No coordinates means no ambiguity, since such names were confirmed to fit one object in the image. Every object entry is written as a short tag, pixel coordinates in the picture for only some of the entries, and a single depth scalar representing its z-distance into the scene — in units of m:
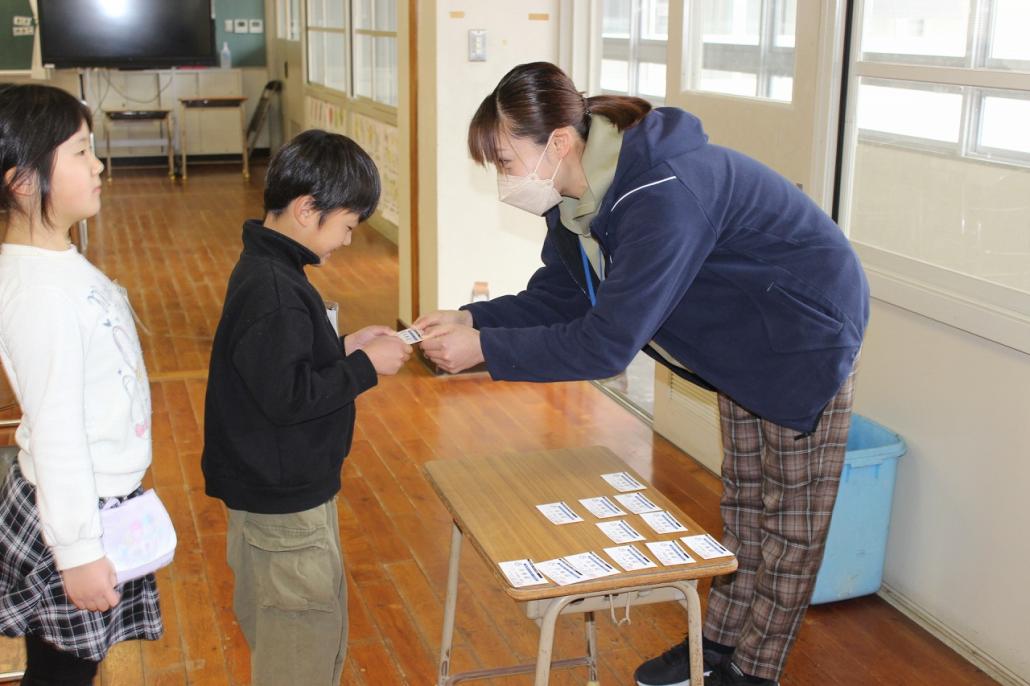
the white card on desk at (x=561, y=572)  1.57
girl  1.47
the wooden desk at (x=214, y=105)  10.53
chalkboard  8.51
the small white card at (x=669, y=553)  1.64
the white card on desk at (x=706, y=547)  1.66
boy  1.69
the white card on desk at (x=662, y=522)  1.77
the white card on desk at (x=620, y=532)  1.73
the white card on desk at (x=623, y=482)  1.95
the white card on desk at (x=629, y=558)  1.62
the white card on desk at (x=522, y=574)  1.57
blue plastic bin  2.65
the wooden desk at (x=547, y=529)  1.60
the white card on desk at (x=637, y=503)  1.85
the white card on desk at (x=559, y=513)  1.79
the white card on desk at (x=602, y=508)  1.82
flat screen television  10.00
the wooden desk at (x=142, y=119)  10.17
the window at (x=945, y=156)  2.34
